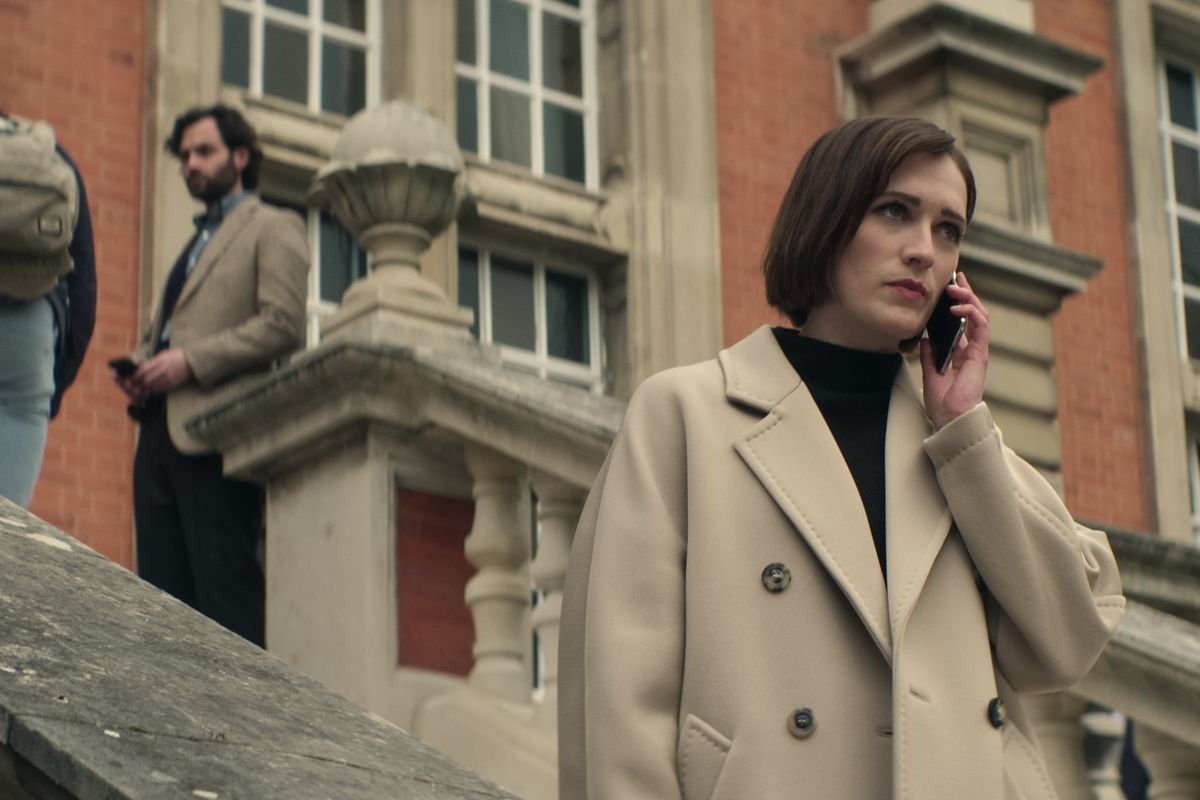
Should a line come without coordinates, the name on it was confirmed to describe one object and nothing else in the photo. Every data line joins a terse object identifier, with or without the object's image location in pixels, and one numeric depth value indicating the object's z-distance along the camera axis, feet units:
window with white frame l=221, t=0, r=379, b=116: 52.44
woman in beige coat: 13.80
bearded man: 28.17
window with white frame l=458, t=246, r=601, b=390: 56.29
